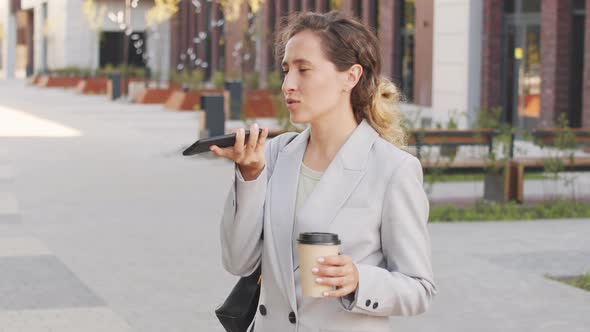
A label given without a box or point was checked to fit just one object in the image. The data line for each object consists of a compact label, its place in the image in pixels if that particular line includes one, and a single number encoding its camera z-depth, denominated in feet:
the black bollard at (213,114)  75.51
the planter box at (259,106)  119.85
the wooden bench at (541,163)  49.29
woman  11.77
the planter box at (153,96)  155.02
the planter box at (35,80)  241.55
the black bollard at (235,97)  111.55
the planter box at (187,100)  134.62
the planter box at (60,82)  219.00
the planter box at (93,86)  192.85
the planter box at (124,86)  168.61
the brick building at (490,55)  82.02
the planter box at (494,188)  49.42
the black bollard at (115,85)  165.78
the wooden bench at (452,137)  52.65
